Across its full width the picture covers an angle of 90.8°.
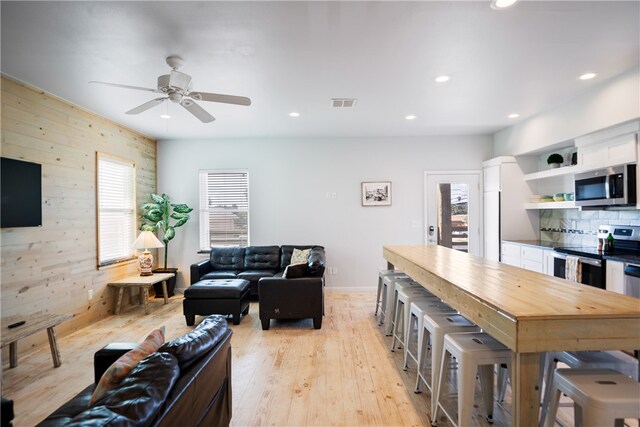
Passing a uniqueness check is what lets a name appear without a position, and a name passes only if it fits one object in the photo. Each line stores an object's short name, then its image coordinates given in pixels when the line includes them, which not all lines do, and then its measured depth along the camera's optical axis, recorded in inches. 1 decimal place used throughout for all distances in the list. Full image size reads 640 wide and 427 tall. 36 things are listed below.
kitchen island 53.0
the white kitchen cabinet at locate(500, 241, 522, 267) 179.2
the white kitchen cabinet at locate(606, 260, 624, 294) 118.6
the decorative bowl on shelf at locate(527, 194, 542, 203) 187.6
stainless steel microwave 123.0
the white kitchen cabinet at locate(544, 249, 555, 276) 153.5
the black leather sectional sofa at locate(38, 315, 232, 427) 41.7
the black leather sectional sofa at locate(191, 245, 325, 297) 195.3
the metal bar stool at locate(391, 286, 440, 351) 108.5
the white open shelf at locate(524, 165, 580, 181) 154.1
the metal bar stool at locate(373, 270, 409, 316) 148.4
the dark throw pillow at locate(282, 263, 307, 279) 150.9
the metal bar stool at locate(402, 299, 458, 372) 94.0
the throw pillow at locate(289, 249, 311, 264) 198.7
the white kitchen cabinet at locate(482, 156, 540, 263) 193.5
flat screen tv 111.6
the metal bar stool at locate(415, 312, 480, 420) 80.4
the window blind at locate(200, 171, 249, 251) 225.8
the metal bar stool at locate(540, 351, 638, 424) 65.2
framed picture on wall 222.1
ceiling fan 100.1
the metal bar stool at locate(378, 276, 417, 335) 136.6
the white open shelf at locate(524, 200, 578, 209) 157.0
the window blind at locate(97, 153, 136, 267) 171.6
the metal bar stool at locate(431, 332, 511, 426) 66.1
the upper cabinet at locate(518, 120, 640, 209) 123.4
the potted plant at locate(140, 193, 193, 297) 204.5
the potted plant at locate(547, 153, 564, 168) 170.9
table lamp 185.9
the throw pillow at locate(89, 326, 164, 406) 53.8
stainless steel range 114.0
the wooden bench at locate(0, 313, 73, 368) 105.4
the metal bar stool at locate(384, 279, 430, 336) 130.1
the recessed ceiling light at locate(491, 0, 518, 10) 78.0
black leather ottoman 153.1
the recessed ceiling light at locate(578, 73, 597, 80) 122.0
